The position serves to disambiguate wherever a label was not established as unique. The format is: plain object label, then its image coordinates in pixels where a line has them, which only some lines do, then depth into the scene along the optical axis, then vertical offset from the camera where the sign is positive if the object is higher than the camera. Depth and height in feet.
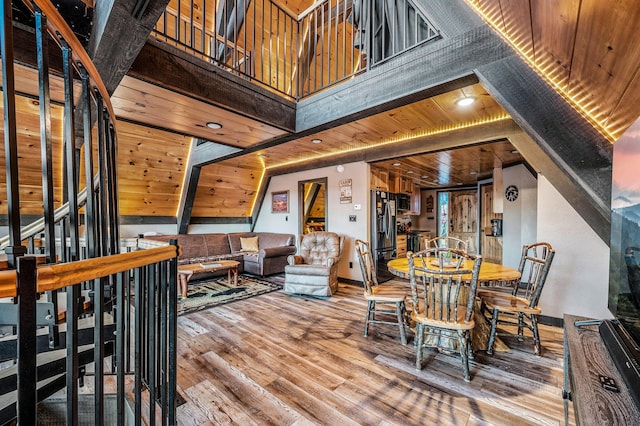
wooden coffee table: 13.35 -3.08
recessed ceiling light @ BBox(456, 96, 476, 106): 8.67 +3.54
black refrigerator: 15.89 -1.22
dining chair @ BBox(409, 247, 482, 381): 6.67 -2.67
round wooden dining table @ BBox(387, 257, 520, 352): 7.67 -1.89
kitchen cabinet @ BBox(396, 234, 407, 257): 18.51 -2.39
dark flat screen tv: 3.55 -0.72
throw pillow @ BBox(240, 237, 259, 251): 19.82 -2.49
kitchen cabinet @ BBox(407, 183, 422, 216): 25.11 +0.94
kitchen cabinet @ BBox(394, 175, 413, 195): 19.70 +1.92
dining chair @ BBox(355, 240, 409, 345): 8.64 -2.76
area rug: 12.34 -4.28
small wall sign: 16.29 +1.13
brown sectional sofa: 17.63 -2.76
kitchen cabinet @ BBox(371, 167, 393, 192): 16.08 +1.90
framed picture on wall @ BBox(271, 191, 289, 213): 20.04 +0.59
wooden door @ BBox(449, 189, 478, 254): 26.17 -0.53
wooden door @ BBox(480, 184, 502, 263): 21.28 -1.52
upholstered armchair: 13.61 -2.90
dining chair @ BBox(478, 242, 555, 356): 7.51 -2.69
